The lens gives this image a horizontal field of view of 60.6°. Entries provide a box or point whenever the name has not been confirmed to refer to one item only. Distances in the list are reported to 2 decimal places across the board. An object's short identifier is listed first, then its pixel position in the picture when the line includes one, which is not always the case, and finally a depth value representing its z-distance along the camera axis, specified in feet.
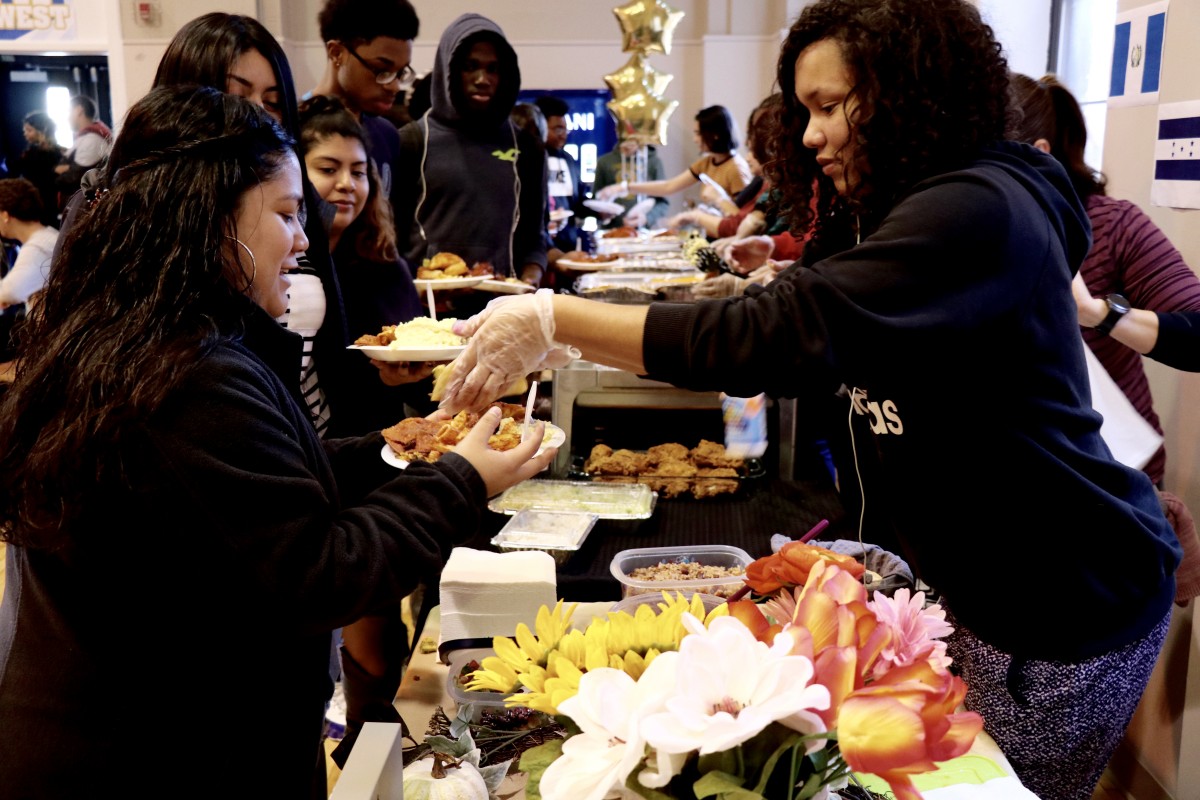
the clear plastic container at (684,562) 5.37
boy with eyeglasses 9.94
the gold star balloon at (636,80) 16.67
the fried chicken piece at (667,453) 8.29
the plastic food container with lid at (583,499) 7.31
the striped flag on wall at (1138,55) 8.28
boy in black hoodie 12.30
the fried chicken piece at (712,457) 8.23
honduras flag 7.70
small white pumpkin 3.60
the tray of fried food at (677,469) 7.90
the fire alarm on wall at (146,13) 30.27
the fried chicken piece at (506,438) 5.76
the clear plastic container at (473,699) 4.43
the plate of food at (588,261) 17.25
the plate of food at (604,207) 23.68
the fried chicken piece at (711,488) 7.83
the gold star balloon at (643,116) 16.84
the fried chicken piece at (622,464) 8.11
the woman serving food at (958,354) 4.11
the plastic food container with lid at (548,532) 6.52
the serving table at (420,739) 2.82
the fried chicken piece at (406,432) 5.96
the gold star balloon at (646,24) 15.79
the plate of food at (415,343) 6.67
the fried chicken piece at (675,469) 7.99
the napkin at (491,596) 5.02
